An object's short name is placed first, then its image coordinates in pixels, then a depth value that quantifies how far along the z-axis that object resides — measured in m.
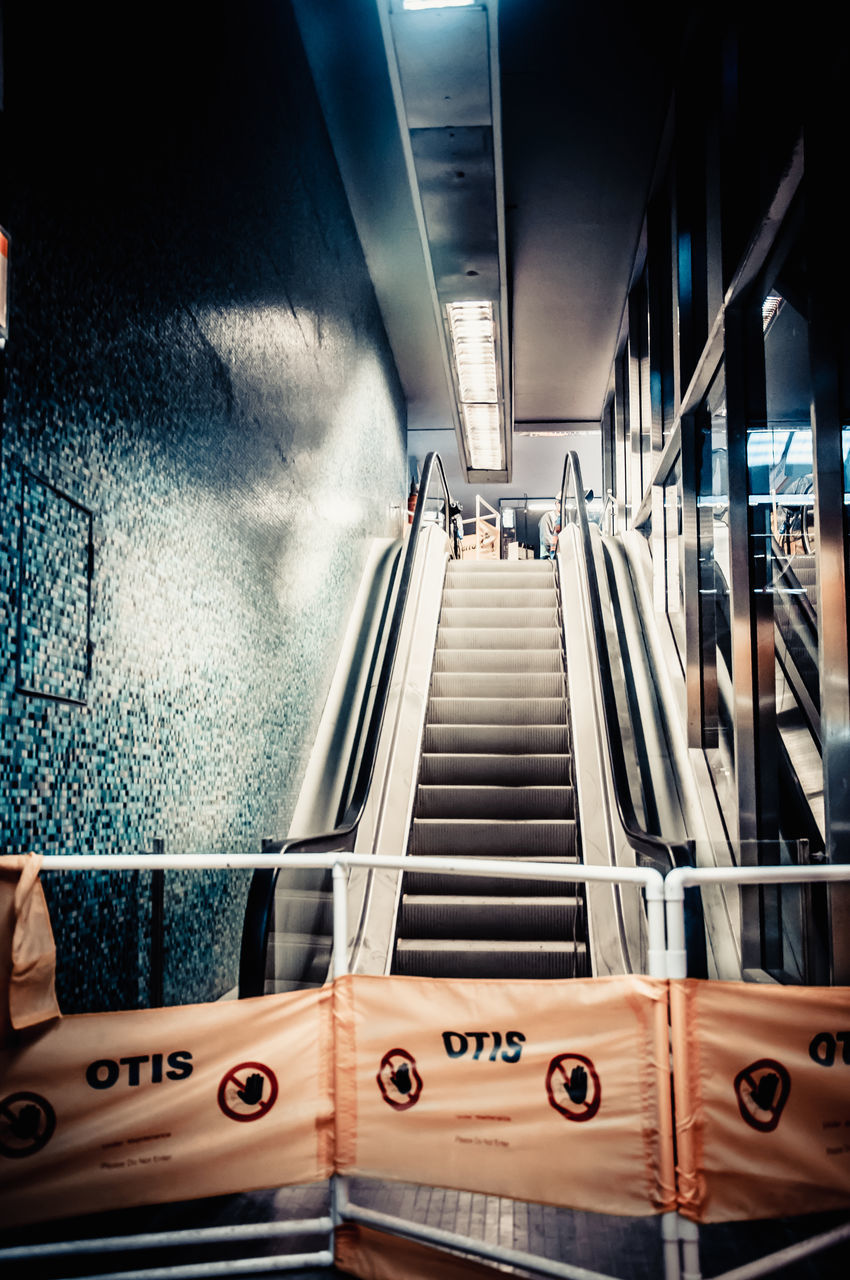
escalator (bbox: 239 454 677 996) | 4.18
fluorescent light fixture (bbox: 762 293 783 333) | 5.07
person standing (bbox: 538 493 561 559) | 16.02
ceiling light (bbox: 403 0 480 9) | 5.07
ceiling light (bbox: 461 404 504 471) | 11.70
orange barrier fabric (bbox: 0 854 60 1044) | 2.24
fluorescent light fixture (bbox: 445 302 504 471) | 9.09
